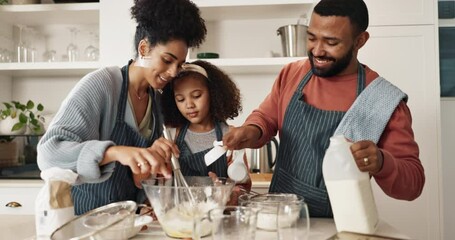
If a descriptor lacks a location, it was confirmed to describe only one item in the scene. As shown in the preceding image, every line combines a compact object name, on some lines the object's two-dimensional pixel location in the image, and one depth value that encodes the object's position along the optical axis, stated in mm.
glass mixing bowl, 812
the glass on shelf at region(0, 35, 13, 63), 2479
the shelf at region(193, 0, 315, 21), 2285
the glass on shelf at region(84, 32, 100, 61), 2498
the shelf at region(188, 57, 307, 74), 2238
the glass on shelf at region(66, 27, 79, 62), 2514
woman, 892
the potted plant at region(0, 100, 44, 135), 2348
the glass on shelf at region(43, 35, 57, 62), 2609
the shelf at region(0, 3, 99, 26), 2393
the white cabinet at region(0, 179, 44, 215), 2219
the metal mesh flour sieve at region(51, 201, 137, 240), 682
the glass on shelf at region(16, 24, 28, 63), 2531
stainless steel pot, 2201
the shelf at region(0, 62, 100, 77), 2357
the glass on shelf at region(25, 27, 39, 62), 2566
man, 1051
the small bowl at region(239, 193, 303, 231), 830
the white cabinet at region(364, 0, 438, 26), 2010
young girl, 1414
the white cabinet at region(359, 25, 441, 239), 1974
